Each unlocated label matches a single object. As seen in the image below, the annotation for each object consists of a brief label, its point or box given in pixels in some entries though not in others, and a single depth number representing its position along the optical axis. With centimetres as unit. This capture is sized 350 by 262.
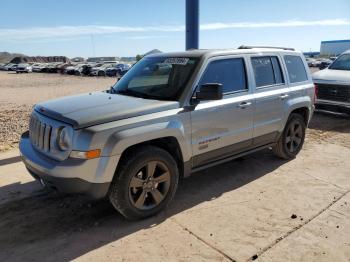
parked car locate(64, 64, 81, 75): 4994
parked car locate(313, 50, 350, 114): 930
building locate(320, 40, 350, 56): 11112
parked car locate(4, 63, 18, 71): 6575
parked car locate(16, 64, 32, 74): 5656
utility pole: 705
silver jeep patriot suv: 362
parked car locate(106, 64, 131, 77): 4403
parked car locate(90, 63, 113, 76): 4481
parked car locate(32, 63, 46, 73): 5822
